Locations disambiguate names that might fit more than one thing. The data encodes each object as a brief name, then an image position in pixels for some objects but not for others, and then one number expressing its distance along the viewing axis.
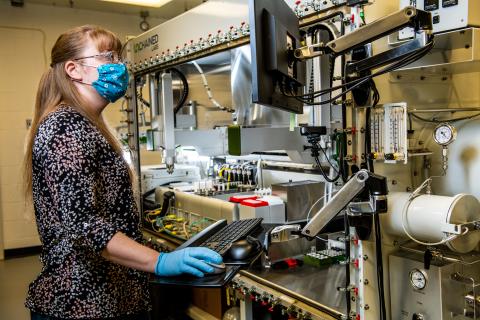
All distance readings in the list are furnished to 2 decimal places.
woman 1.20
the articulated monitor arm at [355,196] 1.37
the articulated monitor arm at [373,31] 1.20
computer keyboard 1.36
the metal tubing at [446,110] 1.64
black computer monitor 1.22
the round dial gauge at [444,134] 1.51
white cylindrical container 1.40
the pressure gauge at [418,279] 1.47
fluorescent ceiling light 4.17
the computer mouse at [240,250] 1.27
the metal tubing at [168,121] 2.83
